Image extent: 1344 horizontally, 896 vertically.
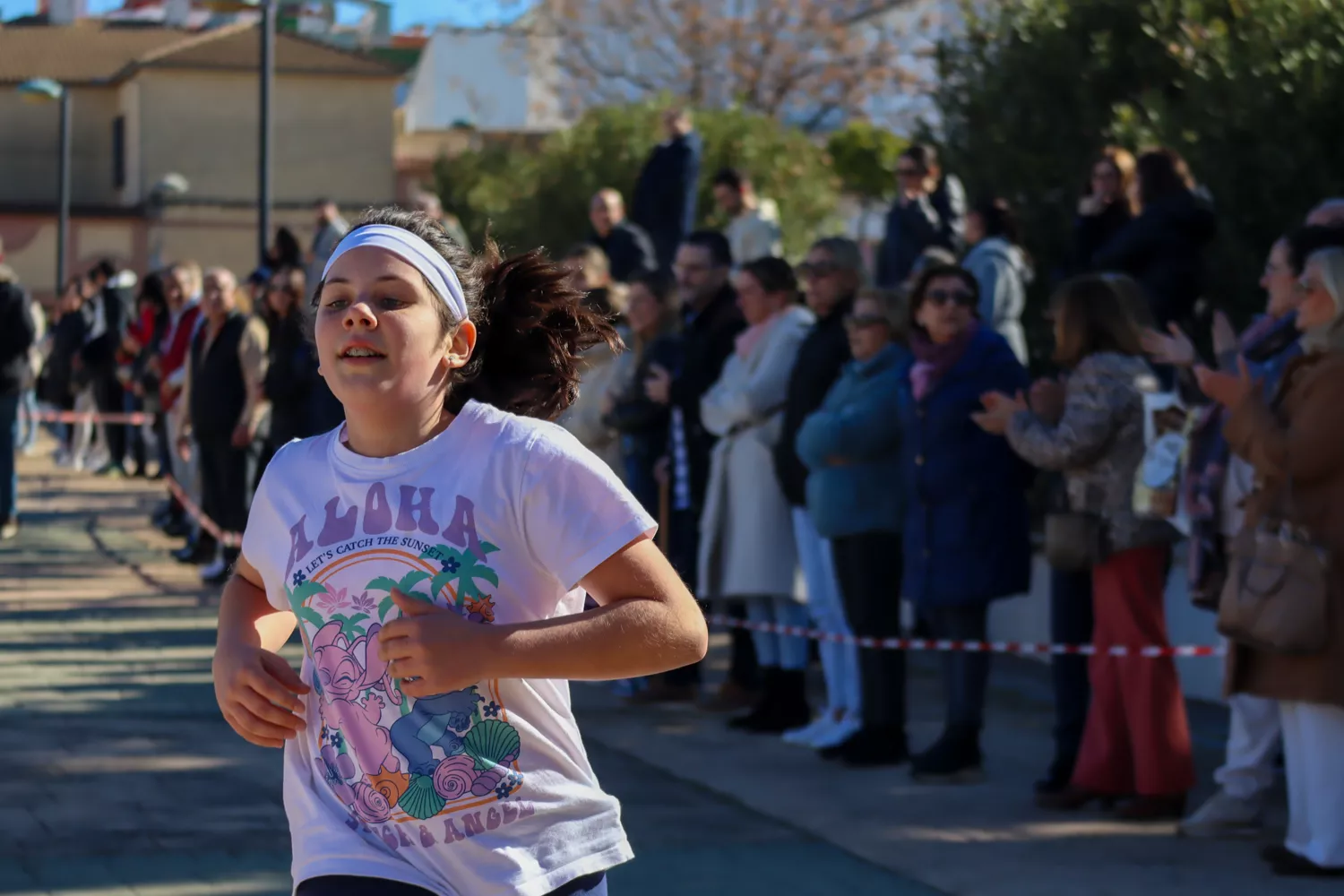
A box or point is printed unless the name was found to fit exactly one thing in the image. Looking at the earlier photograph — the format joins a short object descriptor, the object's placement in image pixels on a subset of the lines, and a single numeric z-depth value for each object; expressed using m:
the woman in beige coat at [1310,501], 6.84
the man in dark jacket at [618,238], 14.09
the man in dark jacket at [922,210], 13.11
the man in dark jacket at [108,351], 23.88
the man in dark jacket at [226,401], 14.81
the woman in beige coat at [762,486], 9.84
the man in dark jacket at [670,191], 15.35
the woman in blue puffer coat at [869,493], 8.98
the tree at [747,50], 41.97
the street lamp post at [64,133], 34.62
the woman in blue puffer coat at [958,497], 8.42
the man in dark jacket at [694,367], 10.52
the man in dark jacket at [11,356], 16.36
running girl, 3.39
